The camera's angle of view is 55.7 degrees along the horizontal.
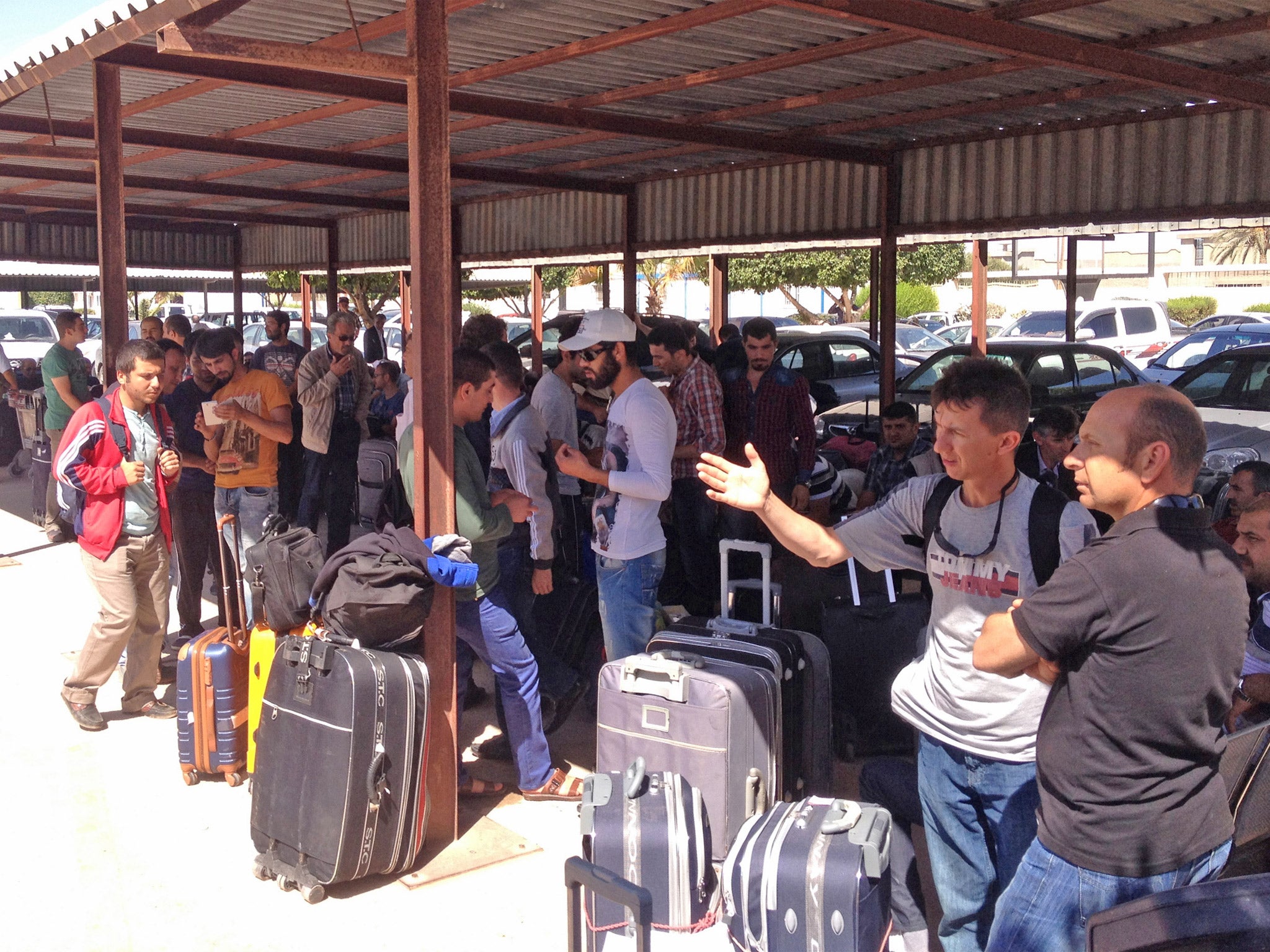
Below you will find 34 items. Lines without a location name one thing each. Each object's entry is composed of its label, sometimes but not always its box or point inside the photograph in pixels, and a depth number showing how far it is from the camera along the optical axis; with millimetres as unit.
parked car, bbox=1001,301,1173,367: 20594
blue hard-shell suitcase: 5238
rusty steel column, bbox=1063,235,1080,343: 14172
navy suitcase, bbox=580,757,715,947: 3693
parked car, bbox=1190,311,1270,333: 27703
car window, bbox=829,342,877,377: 16656
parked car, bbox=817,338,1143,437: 12617
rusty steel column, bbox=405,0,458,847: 4527
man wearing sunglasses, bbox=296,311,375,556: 8055
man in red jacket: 5645
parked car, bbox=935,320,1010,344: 29609
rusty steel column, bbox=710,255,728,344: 16297
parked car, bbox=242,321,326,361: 26391
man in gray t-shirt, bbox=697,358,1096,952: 3045
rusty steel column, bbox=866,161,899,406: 11305
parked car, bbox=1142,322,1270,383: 15938
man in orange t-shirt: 6383
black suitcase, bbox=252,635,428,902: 4145
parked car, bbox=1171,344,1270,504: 8430
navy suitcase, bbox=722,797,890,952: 3215
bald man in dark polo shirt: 2416
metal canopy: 6484
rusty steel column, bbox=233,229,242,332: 23000
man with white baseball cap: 4855
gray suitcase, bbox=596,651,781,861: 4055
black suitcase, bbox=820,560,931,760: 5082
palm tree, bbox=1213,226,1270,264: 58125
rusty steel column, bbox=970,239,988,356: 11359
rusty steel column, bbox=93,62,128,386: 6660
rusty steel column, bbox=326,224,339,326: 19531
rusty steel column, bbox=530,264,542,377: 18328
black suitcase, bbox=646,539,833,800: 4305
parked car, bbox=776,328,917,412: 16297
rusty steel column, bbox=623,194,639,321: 14492
